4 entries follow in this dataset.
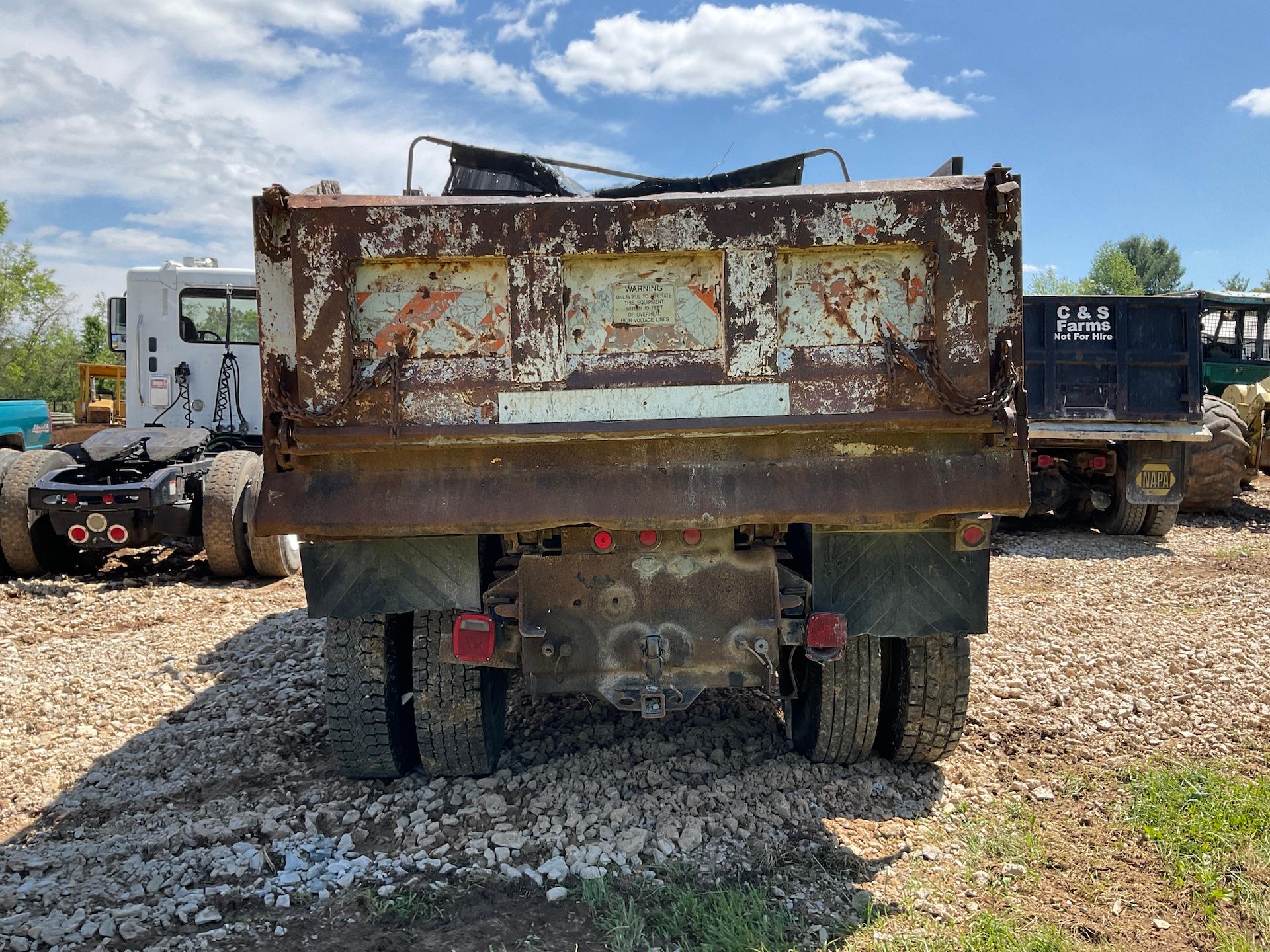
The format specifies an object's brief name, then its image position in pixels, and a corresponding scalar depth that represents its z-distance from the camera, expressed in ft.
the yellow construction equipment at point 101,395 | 62.13
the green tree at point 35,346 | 121.19
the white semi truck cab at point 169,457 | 26.35
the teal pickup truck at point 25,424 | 39.65
